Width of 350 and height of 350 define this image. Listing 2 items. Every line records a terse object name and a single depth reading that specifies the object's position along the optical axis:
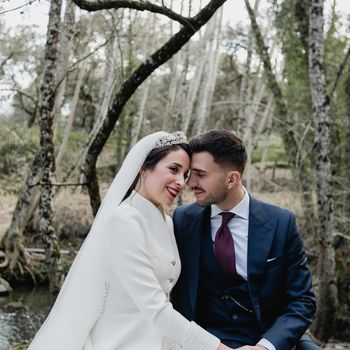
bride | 2.61
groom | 3.01
